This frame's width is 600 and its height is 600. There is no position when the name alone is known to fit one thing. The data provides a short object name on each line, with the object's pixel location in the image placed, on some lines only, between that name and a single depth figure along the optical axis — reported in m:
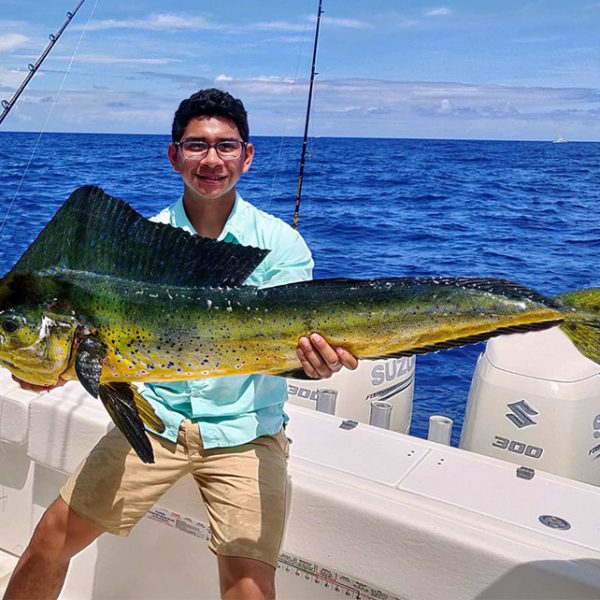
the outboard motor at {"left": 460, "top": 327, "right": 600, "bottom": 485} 3.09
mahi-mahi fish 1.64
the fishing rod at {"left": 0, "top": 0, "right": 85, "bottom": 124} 3.63
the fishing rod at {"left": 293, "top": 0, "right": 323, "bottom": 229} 5.43
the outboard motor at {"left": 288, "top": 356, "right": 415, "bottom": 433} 3.55
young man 2.20
